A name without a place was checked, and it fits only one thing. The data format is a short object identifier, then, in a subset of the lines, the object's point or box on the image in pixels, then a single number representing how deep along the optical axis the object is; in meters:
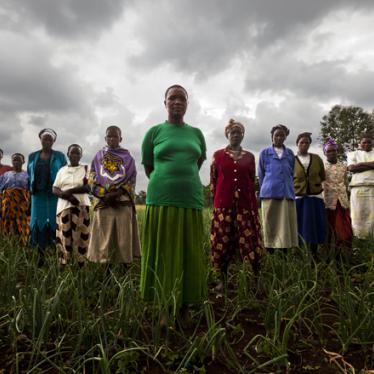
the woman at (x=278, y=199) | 4.63
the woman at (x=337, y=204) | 5.33
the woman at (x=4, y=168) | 6.54
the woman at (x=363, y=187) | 5.64
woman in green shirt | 2.89
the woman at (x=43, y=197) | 4.88
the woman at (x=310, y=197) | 5.10
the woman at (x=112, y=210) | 4.05
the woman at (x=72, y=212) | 4.53
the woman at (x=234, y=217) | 3.93
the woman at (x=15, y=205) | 5.87
